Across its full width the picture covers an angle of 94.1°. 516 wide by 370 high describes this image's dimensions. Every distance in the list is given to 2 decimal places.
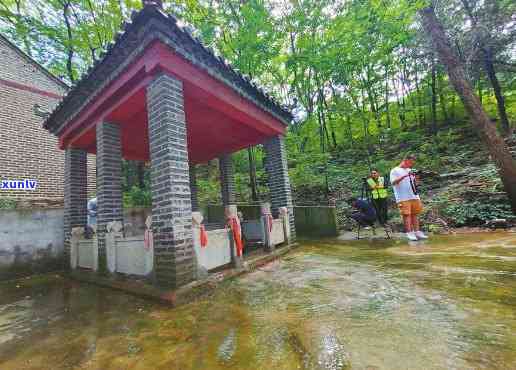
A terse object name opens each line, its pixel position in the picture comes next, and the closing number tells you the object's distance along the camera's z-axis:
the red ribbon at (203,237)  3.44
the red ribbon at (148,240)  3.39
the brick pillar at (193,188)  8.53
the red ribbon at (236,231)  4.00
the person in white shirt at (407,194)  5.11
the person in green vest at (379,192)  6.48
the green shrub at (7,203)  6.92
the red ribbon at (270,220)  5.15
